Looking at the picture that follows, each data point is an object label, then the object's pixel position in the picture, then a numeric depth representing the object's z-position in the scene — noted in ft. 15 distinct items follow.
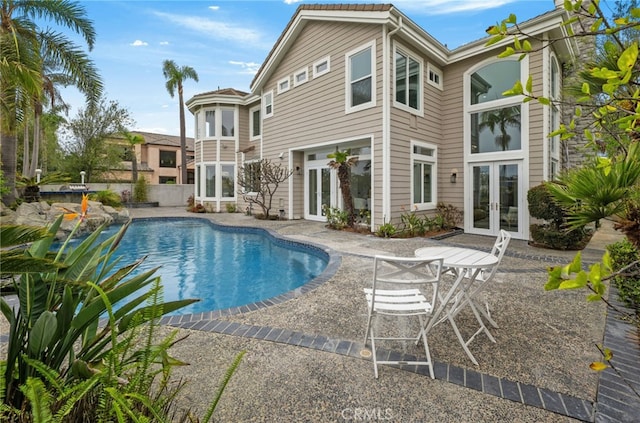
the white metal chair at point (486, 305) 9.50
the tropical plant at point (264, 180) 41.65
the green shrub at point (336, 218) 34.09
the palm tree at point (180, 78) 71.67
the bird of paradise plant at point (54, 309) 4.66
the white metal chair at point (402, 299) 8.21
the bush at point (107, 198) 51.74
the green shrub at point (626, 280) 11.93
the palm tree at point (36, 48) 23.50
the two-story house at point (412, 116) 28.96
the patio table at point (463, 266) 9.08
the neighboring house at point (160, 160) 107.24
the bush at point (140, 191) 67.41
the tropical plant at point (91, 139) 68.54
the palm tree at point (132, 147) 75.10
